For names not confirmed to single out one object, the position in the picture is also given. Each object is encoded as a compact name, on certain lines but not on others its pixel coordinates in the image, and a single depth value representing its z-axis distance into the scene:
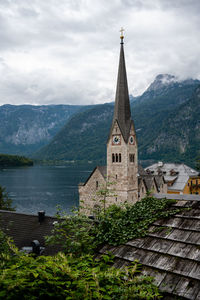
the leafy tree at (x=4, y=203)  39.00
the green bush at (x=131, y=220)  5.34
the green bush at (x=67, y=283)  3.16
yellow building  51.01
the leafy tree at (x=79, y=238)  5.59
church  35.03
